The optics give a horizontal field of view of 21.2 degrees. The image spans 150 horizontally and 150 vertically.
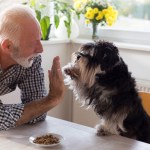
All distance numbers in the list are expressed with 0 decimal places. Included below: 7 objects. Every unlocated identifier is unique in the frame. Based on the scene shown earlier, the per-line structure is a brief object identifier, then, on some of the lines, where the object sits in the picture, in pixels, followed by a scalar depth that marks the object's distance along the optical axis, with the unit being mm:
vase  2822
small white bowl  1344
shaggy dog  1606
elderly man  1522
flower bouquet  2702
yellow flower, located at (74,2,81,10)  2781
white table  1365
